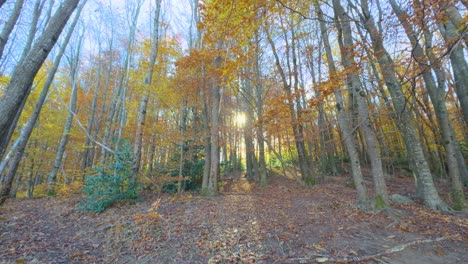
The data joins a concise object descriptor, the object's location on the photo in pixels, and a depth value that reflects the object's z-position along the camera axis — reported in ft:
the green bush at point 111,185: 20.27
